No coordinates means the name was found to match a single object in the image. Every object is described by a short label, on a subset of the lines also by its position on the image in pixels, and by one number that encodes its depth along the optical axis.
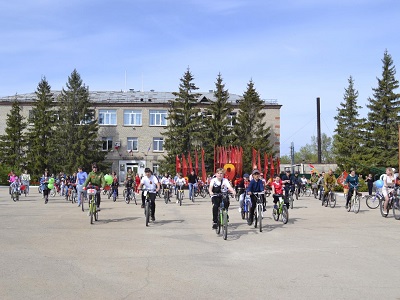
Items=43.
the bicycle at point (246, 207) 15.53
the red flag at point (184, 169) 40.54
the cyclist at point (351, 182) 21.38
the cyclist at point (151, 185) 15.91
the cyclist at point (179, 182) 27.75
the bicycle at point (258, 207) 14.40
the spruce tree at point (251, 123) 63.25
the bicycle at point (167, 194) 28.39
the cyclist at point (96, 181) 16.70
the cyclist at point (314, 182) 34.91
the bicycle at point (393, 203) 18.45
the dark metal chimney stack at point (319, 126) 74.41
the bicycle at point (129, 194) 28.21
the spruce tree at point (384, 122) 55.53
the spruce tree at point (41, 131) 61.69
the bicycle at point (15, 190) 28.83
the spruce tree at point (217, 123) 62.00
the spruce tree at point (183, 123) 61.66
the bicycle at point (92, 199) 16.33
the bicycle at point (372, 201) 22.80
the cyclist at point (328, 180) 24.07
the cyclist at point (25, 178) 34.38
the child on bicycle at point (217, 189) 13.29
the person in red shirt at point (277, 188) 16.72
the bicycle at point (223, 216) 12.44
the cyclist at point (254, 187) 14.95
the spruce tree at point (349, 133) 58.56
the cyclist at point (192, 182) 29.08
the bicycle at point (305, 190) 37.47
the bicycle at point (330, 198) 24.38
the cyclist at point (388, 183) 18.58
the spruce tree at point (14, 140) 62.66
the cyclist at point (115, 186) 30.06
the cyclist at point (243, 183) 22.60
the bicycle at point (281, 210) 16.47
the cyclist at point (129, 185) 28.39
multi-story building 67.50
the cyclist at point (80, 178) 22.25
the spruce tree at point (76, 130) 60.97
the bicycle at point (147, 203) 15.69
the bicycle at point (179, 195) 26.42
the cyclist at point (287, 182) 20.36
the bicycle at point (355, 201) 21.09
